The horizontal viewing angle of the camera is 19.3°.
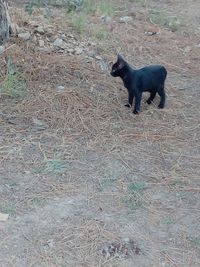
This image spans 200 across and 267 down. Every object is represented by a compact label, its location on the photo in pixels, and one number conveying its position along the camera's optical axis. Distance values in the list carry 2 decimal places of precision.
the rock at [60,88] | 5.17
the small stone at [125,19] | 7.31
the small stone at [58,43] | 5.92
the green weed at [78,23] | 6.48
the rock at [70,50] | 5.86
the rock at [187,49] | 6.52
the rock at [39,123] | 4.65
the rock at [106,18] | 7.24
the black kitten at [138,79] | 4.97
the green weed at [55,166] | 4.04
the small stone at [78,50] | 5.89
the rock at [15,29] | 5.88
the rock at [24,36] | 5.83
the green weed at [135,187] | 3.85
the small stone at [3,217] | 3.49
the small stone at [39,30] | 6.05
